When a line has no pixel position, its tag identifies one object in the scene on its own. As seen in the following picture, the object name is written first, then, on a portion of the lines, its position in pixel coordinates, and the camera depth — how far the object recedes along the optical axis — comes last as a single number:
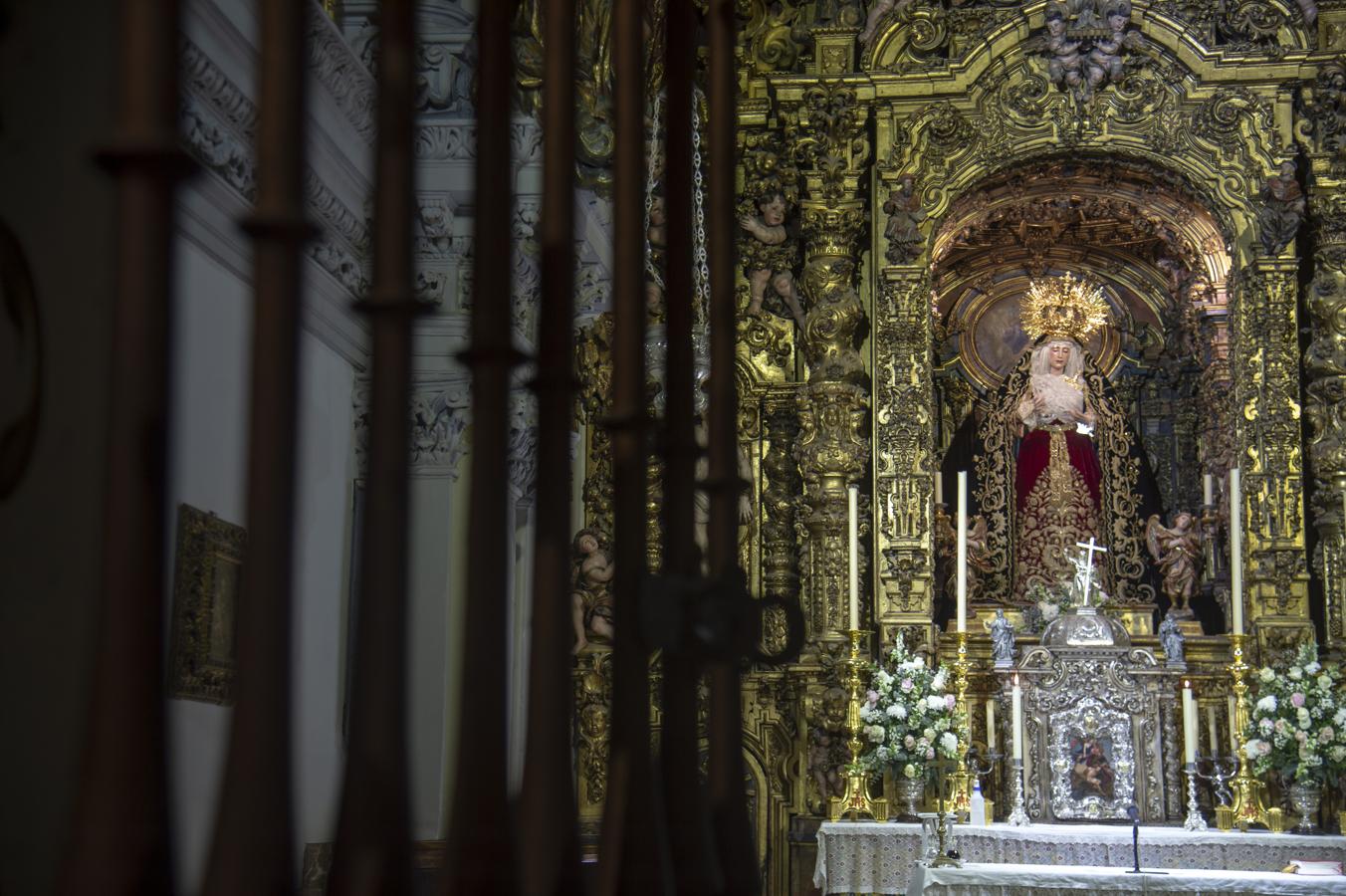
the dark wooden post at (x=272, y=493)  1.28
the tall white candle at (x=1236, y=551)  12.84
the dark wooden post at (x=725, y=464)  2.12
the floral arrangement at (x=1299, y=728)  12.17
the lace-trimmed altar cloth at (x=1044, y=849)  11.62
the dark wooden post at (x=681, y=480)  1.93
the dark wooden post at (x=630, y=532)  1.76
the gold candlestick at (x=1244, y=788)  12.74
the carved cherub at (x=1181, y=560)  14.89
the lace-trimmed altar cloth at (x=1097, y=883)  9.03
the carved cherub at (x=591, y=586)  12.41
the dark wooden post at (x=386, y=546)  1.40
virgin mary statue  15.55
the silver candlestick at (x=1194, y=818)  12.07
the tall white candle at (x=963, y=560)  12.62
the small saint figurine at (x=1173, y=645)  13.60
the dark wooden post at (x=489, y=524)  1.51
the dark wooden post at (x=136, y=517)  1.21
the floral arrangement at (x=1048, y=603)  14.38
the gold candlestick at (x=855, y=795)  13.14
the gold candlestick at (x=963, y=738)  13.12
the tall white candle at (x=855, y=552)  13.16
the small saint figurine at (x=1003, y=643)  13.73
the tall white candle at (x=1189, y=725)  10.99
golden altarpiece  14.03
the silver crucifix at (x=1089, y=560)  14.36
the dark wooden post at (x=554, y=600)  1.63
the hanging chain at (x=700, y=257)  11.14
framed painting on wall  6.27
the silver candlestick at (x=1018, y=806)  12.90
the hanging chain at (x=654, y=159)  9.26
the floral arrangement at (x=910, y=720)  12.52
